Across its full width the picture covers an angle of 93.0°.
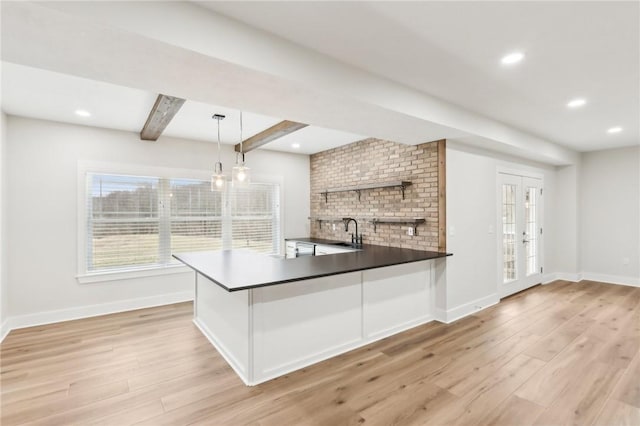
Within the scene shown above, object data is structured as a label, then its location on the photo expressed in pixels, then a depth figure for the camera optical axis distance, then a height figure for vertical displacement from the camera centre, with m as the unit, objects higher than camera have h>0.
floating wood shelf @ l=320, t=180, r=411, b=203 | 4.26 +0.38
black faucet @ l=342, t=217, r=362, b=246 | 4.83 -0.42
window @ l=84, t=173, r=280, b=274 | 4.28 -0.12
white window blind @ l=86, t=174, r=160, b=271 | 4.23 -0.14
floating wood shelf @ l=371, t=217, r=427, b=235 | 4.10 -0.13
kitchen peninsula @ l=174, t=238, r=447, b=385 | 2.51 -0.91
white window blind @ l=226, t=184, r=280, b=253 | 5.44 -0.12
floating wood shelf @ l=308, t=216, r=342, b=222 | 5.59 -0.13
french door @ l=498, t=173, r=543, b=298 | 4.82 -0.37
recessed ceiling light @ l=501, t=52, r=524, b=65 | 2.26 +1.17
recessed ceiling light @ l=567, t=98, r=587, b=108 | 3.22 +1.18
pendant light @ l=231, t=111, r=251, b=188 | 3.42 +0.41
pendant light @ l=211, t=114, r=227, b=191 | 3.47 +0.37
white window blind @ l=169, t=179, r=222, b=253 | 4.84 -0.07
